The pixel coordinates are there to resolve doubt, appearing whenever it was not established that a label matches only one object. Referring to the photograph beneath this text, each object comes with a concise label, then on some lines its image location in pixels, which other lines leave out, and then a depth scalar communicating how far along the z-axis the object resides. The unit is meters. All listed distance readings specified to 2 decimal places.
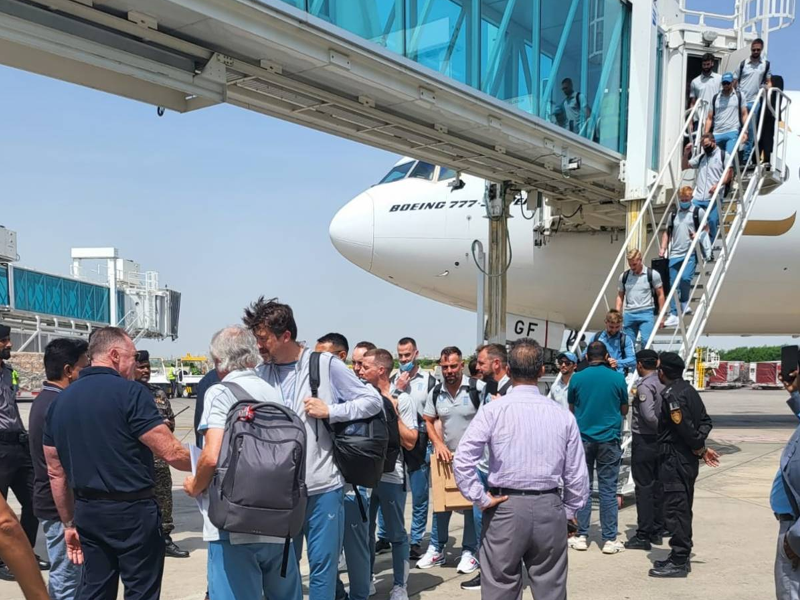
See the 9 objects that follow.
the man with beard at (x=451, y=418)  5.75
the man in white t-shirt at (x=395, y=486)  4.94
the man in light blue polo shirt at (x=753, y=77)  9.97
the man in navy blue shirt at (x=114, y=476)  3.46
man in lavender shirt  3.60
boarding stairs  8.80
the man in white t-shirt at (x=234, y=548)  3.14
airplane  11.98
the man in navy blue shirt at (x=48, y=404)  4.71
